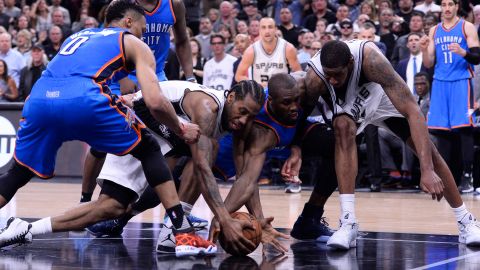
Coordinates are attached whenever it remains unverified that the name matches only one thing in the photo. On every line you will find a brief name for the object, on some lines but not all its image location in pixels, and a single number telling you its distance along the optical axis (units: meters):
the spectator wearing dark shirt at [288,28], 14.44
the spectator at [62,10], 17.45
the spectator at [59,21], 16.81
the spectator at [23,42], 15.79
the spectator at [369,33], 12.12
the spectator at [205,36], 15.28
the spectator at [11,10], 17.91
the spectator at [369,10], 14.43
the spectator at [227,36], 14.82
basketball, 5.92
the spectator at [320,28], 14.11
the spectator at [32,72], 14.52
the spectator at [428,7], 14.16
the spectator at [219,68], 13.41
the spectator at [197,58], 13.92
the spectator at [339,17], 14.21
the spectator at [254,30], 14.40
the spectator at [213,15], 16.33
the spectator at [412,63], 12.45
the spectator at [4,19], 17.41
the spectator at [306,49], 13.30
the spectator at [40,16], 17.50
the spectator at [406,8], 14.51
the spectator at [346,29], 13.22
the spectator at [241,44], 13.62
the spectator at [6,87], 14.33
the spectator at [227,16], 15.74
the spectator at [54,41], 15.54
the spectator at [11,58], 14.98
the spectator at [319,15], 15.16
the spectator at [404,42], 12.98
